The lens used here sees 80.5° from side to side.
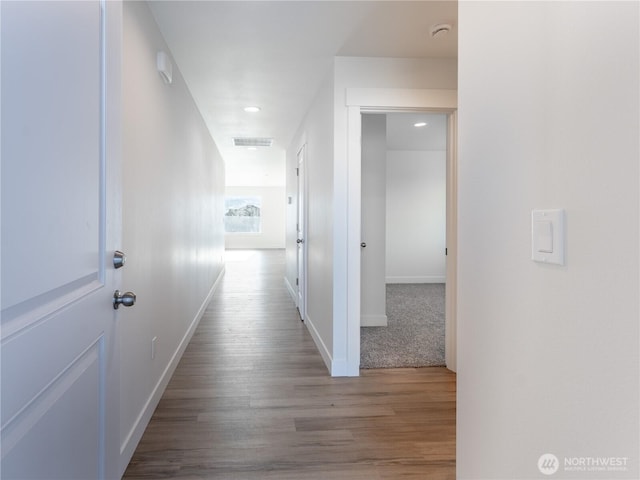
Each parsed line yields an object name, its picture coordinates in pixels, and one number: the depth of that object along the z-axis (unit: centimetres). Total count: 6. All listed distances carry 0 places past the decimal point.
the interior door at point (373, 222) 412
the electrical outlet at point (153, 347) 224
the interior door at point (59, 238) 61
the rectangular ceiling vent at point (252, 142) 567
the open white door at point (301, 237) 440
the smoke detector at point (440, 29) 233
